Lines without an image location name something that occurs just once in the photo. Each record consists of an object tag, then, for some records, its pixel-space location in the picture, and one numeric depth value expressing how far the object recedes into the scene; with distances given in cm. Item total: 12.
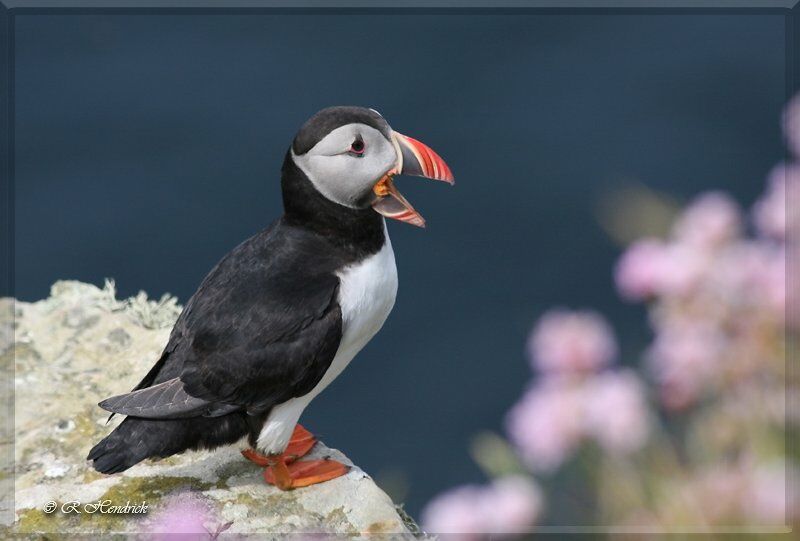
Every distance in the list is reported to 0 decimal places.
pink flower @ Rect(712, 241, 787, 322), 504
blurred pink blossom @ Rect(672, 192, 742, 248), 513
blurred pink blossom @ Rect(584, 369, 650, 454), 498
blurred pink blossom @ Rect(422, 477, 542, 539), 525
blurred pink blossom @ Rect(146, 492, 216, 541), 775
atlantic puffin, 879
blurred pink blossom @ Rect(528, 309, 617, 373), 512
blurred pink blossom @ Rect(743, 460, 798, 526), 491
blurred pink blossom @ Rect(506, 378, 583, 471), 497
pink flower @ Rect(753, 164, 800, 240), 508
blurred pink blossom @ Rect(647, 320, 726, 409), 495
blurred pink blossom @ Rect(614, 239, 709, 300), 502
